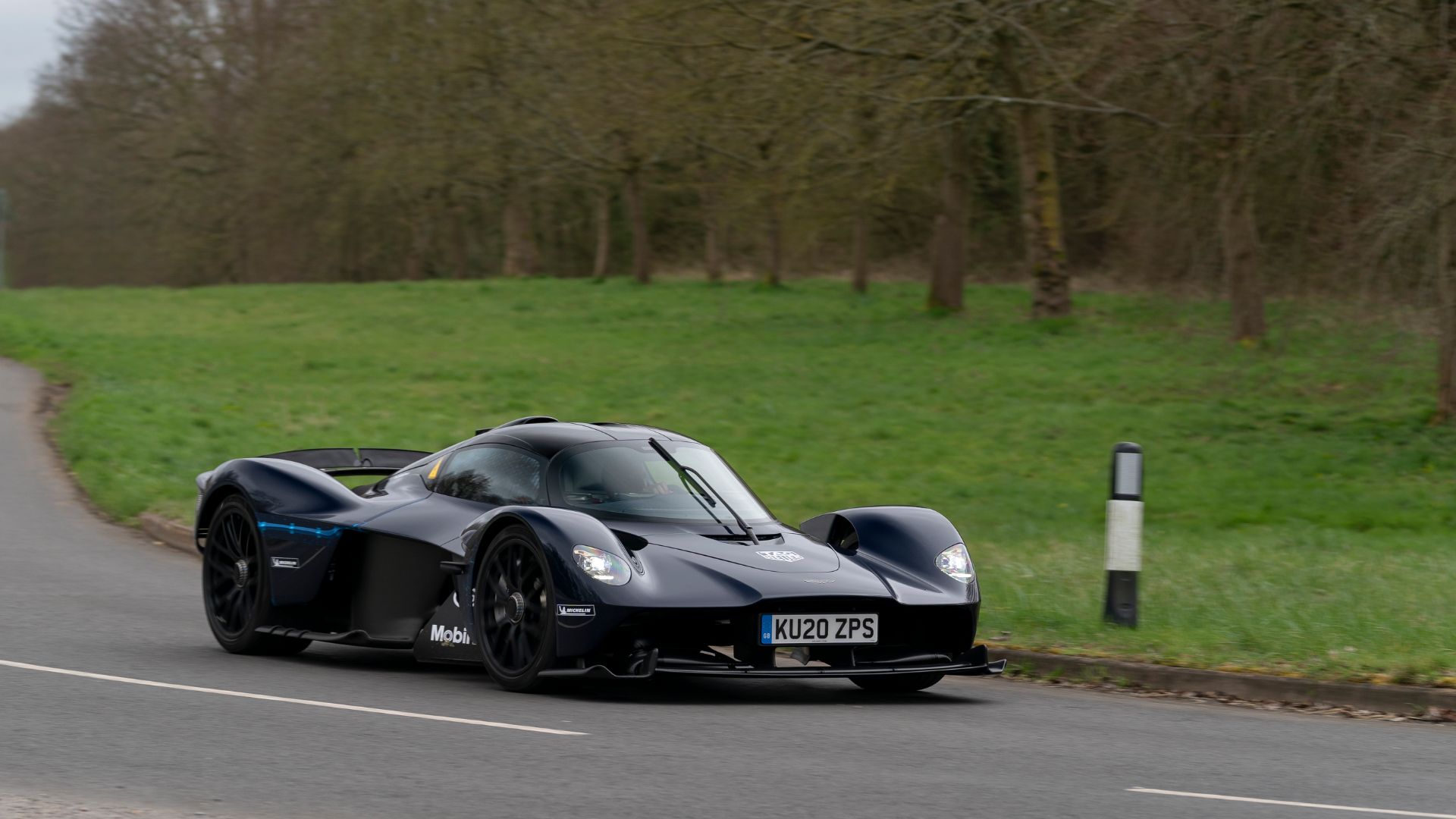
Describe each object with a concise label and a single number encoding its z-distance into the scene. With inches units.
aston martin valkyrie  625.3
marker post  802.2
